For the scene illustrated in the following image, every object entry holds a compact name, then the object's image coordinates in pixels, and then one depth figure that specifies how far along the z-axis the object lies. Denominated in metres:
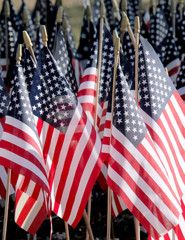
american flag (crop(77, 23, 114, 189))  14.09
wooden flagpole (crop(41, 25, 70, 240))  11.98
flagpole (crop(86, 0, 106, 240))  13.34
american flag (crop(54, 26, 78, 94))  14.83
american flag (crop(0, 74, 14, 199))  12.77
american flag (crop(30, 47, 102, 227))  11.66
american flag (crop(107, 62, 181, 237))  10.81
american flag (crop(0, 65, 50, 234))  11.11
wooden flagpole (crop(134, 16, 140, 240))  11.77
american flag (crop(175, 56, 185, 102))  14.65
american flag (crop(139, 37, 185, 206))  11.55
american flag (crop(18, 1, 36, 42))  19.02
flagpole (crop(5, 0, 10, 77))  17.77
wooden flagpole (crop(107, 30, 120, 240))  11.69
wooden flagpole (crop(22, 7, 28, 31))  15.90
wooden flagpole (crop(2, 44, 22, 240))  11.34
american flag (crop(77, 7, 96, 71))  18.45
